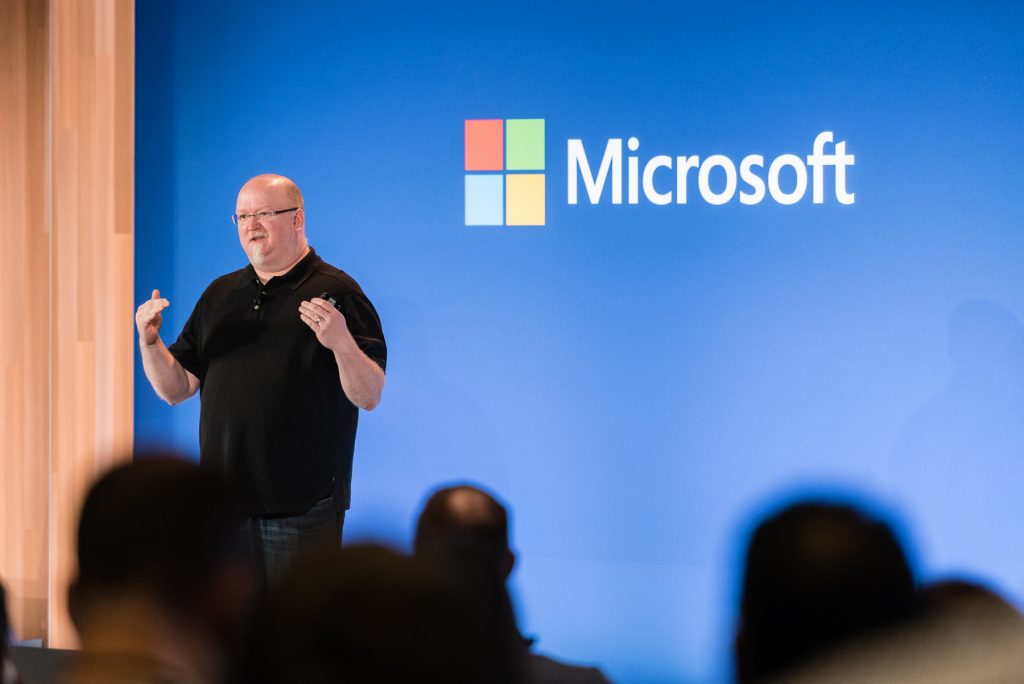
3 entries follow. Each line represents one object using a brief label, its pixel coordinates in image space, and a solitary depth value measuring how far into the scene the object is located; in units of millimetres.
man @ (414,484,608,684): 7368
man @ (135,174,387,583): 9220
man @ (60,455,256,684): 5035
